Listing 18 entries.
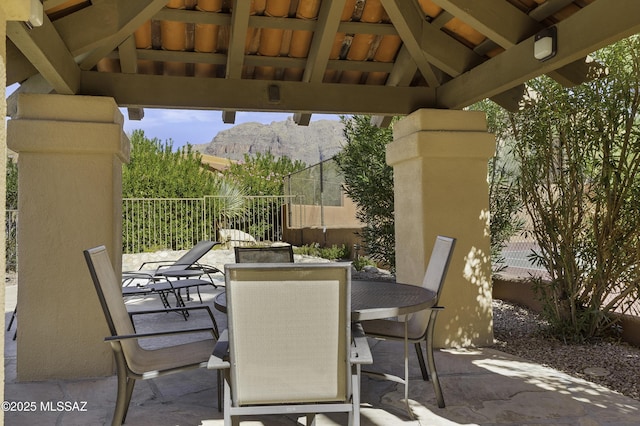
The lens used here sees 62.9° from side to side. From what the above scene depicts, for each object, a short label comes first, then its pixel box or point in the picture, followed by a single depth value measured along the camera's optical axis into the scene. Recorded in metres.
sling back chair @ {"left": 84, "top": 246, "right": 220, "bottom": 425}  2.53
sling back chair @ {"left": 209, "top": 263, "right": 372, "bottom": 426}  2.01
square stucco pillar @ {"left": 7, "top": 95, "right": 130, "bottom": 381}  3.77
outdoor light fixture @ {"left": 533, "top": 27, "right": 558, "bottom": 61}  3.24
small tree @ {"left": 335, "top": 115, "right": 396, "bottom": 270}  7.20
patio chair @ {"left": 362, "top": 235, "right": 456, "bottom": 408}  3.15
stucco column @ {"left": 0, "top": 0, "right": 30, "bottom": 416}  1.53
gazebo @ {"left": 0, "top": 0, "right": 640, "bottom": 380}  3.54
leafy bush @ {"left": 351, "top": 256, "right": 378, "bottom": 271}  8.99
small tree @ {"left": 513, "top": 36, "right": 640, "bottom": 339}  4.23
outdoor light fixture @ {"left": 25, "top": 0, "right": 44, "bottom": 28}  1.69
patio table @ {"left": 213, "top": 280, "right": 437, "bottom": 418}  2.71
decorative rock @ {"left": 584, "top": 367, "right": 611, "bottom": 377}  3.80
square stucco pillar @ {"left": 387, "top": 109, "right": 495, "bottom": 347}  4.57
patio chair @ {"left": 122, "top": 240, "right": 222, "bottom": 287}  6.62
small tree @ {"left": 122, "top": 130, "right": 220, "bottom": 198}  14.23
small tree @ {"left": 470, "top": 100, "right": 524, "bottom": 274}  6.73
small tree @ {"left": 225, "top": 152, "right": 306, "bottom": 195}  17.34
